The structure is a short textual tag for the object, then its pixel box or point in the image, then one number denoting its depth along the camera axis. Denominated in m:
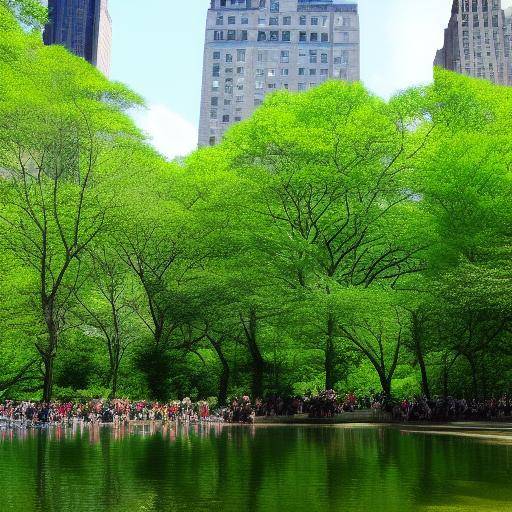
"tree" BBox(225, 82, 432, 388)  37.19
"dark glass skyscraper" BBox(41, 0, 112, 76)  176.25
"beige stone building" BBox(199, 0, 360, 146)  139.12
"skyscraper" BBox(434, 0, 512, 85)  159.25
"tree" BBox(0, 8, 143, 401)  31.78
